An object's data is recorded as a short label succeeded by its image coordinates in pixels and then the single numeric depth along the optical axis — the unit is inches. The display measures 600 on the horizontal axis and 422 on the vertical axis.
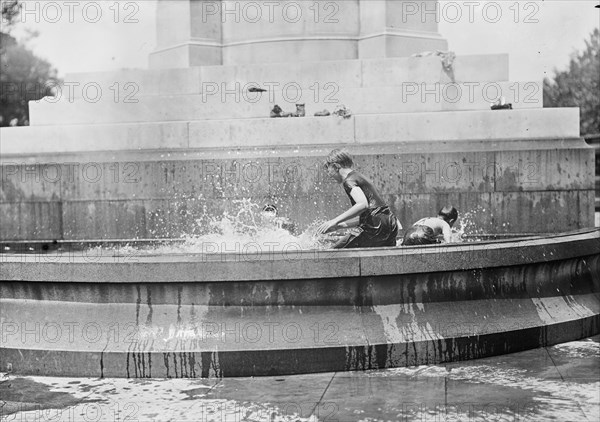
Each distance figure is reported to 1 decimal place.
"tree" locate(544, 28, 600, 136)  2507.8
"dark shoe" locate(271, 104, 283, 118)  556.4
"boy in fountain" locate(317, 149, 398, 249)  392.2
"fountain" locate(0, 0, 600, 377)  326.0
